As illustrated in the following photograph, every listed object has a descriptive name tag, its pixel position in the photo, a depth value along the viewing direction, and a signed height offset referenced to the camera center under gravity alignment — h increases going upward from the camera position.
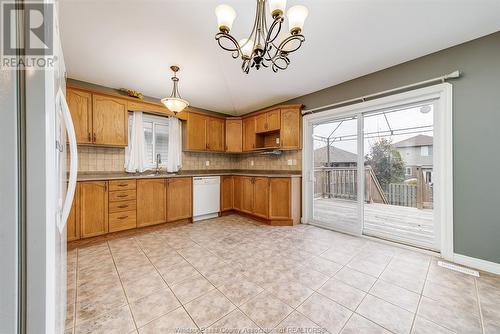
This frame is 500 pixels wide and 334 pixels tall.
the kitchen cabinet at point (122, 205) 2.87 -0.58
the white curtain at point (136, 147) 3.52 +0.38
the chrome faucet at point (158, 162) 3.89 +0.11
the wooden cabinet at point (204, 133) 4.05 +0.76
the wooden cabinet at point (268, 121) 3.83 +0.95
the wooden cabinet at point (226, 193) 4.20 -0.58
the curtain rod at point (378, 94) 2.16 +1.03
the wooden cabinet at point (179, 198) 3.46 -0.57
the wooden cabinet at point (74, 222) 2.54 -0.72
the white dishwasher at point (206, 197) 3.79 -0.61
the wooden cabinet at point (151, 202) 3.14 -0.58
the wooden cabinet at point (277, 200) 3.53 -0.62
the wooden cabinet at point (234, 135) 4.57 +0.77
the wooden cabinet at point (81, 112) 2.80 +0.82
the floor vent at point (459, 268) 1.94 -1.08
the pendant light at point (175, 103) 2.61 +0.89
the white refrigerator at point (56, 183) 0.65 -0.06
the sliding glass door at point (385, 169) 2.33 -0.04
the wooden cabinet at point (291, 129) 3.67 +0.73
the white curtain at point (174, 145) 3.98 +0.47
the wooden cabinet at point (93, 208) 2.63 -0.57
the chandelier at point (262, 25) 1.28 +1.04
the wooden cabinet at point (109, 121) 3.00 +0.76
